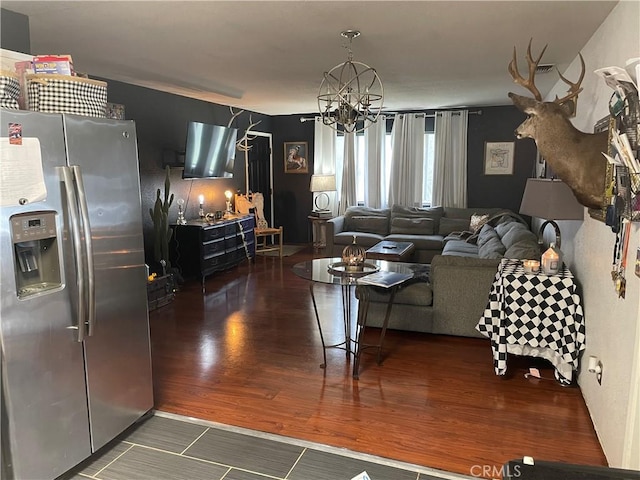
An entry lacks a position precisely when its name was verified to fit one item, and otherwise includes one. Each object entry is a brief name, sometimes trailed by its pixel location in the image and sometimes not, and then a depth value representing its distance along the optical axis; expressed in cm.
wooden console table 573
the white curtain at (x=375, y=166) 786
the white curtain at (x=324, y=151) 823
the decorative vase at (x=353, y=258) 352
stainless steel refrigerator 196
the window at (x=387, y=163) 772
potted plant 519
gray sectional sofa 384
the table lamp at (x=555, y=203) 313
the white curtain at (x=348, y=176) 807
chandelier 306
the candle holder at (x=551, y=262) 325
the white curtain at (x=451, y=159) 739
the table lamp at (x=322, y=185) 775
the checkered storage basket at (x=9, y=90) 203
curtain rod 731
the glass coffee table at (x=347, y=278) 335
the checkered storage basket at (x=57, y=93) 219
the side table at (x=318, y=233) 803
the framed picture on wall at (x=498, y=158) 732
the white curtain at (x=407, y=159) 762
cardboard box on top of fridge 223
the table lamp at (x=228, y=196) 705
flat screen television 574
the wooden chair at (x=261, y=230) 745
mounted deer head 261
